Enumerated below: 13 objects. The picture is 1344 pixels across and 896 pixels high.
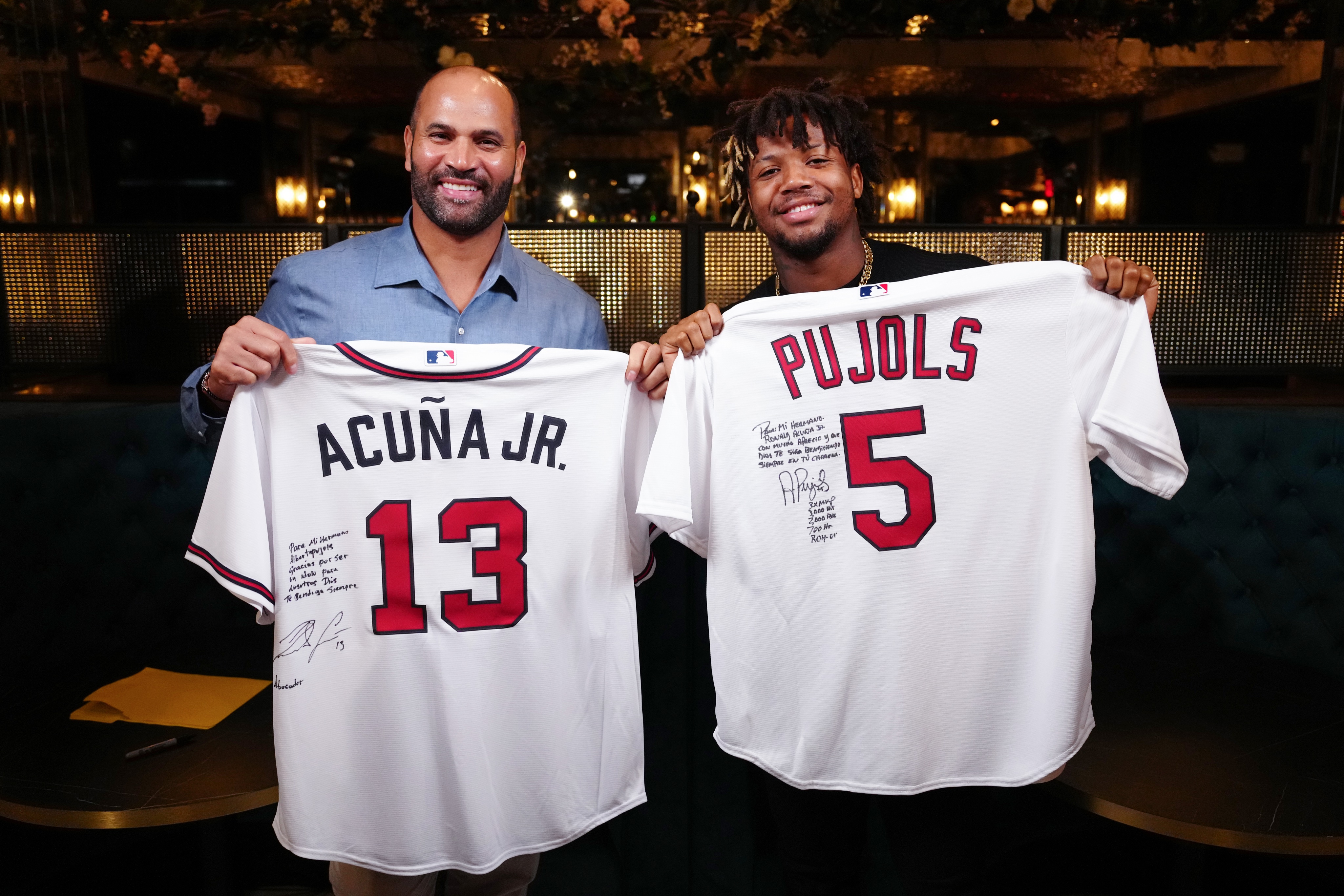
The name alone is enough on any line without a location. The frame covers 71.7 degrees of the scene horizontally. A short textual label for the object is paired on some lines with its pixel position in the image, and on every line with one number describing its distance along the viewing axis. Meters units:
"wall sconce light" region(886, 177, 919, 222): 7.82
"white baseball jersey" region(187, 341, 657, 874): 1.46
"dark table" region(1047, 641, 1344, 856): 1.47
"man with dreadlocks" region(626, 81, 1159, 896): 1.55
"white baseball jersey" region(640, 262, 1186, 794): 1.49
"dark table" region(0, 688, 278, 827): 1.50
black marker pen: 1.62
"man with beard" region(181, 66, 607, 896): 1.72
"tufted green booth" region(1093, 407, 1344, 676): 2.30
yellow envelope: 1.76
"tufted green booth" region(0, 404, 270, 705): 2.31
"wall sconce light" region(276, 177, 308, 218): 8.27
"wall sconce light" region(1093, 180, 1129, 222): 7.93
